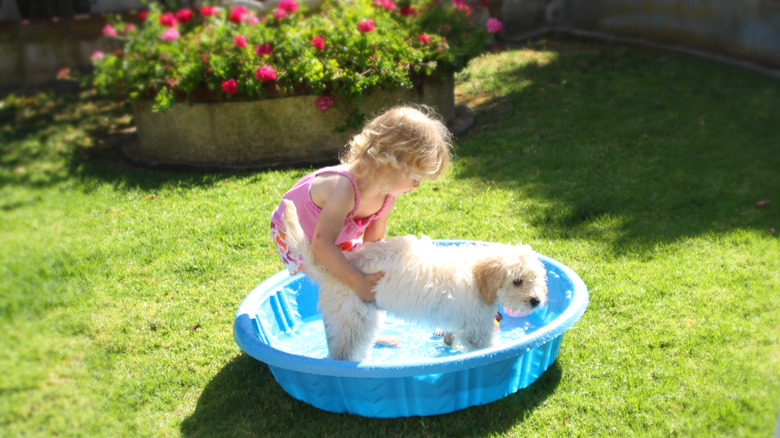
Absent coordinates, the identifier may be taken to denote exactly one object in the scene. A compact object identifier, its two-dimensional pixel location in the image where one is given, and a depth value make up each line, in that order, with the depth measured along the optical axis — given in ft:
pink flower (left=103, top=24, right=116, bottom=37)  25.59
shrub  22.31
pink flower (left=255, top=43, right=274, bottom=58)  22.98
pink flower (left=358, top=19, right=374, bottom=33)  23.70
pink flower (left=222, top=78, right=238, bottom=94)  21.88
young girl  10.05
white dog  10.10
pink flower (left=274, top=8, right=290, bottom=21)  25.93
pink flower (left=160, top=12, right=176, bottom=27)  25.57
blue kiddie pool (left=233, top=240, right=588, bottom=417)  8.92
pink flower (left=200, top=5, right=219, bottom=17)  26.39
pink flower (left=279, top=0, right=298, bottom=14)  26.28
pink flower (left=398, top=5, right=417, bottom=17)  27.68
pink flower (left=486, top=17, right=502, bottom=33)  28.61
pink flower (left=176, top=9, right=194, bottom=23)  26.53
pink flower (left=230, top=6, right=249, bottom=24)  25.99
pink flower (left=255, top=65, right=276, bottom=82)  21.88
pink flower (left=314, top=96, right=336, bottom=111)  22.31
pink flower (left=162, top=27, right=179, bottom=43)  24.43
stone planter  23.00
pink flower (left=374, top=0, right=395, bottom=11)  27.99
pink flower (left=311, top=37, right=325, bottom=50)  22.97
